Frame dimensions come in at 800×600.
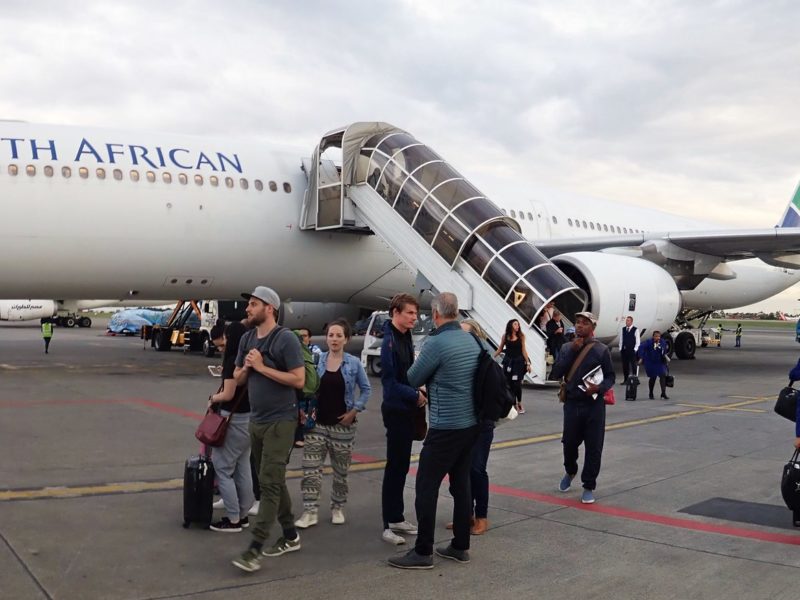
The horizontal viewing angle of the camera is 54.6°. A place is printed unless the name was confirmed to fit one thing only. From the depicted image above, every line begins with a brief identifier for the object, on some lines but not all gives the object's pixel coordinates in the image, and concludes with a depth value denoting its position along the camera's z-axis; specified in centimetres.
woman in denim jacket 529
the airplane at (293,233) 1216
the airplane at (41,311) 4062
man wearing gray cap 451
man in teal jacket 461
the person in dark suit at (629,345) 1360
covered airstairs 1223
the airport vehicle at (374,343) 1524
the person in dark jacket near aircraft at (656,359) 1242
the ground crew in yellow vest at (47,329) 1997
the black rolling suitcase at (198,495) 511
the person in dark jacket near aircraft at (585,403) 611
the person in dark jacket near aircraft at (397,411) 504
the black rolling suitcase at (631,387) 1237
